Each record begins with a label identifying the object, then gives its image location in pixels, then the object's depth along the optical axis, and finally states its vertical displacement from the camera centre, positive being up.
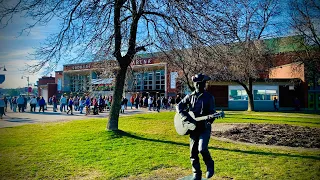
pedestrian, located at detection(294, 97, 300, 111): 26.54 -0.88
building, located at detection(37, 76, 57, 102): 47.34 +1.40
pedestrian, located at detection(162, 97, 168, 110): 29.97 -0.79
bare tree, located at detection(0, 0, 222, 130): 7.45 +2.42
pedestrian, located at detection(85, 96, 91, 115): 19.38 -0.75
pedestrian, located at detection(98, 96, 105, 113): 22.13 -0.75
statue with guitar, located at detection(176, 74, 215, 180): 4.13 -0.40
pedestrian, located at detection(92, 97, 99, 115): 19.94 -0.86
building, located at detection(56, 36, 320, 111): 27.77 +0.56
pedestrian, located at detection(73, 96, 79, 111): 24.84 -0.74
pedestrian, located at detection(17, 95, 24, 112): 17.45 -0.44
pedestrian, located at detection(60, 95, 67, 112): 22.00 -0.56
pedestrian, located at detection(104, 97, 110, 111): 24.77 -0.74
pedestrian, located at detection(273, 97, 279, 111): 27.84 -0.88
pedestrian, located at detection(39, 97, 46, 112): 21.48 -0.59
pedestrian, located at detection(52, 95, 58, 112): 22.84 -0.78
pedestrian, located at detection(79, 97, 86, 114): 21.56 -0.73
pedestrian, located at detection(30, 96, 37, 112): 20.72 -0.52
